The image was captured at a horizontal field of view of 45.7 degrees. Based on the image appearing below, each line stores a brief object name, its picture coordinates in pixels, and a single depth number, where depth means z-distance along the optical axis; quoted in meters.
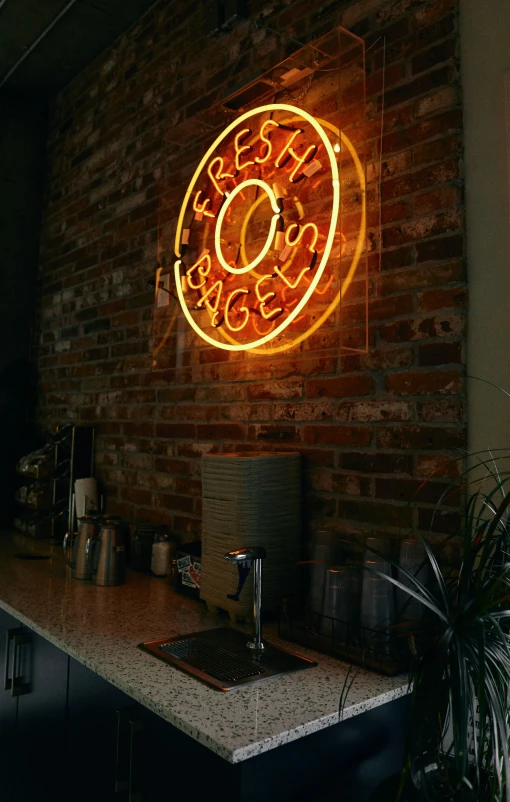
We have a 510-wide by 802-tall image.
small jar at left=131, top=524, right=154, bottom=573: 2.40
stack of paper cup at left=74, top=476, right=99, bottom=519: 2.87
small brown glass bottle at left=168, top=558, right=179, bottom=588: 2.10
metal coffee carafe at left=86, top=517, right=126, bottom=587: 2.17
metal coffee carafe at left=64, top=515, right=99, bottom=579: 2.24
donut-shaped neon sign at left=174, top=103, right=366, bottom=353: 1.90
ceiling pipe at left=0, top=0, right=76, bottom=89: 2.96
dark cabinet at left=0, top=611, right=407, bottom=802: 1.19
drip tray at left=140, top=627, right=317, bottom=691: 1.40
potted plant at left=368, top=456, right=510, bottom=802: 1.01
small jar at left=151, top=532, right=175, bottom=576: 2.31
